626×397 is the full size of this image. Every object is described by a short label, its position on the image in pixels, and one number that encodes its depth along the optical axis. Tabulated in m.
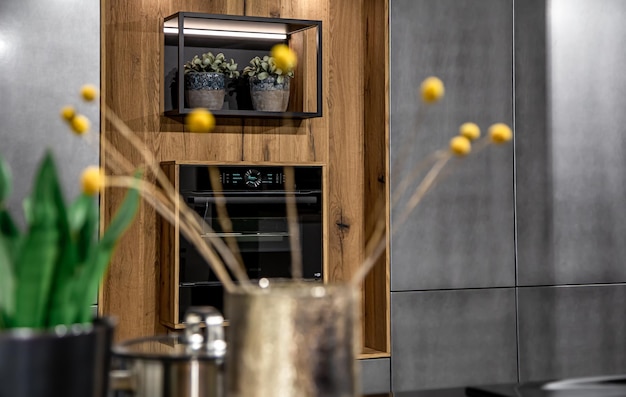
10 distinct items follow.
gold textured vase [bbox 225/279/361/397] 0.92
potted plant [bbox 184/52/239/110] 3.48
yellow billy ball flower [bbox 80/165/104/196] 0.88
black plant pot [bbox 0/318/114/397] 0.93
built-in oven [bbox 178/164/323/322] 3.46
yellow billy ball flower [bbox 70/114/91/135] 0.93
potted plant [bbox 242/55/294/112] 3.56
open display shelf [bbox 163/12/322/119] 3.48
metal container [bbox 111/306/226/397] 1.10
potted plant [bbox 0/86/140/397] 0.94
